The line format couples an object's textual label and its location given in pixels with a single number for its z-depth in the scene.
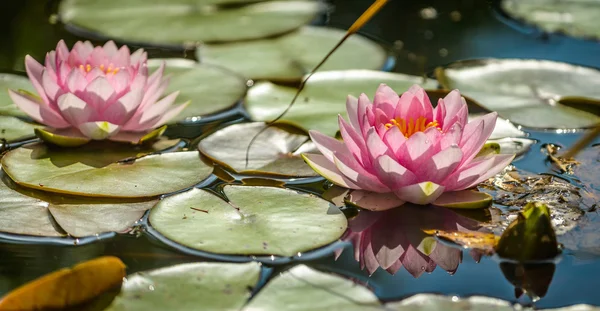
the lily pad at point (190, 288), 3.07
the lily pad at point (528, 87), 4.96
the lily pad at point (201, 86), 5.17
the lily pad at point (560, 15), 6.60
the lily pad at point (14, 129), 4.66
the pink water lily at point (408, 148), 3.74
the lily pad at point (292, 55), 5.88
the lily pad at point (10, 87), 4.95
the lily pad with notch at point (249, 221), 3.55
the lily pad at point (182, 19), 6.54
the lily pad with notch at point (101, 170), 4.05
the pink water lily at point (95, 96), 4.43
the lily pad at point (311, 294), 3.05
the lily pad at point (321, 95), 4.96
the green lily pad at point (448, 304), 3.03
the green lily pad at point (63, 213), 3.71
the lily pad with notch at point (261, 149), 4.32
